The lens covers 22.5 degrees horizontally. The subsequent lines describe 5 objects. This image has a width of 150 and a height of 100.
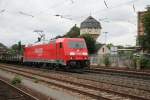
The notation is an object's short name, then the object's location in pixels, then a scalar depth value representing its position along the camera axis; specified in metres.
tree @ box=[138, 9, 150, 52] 45.13
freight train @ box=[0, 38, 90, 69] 32.34
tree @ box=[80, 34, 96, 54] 78.62
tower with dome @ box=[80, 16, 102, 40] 121.38
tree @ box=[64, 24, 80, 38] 124.91
